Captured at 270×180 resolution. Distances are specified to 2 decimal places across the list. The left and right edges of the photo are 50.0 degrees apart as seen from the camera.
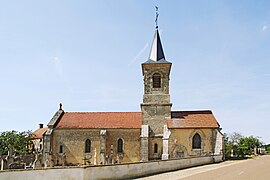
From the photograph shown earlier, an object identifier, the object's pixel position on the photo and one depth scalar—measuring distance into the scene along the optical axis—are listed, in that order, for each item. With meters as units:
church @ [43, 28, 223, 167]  33.84
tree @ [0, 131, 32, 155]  44.81
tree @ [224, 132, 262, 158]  48.09
